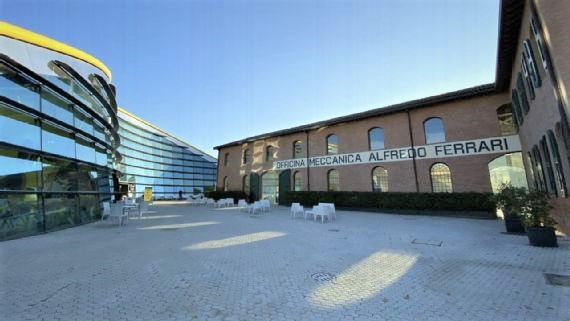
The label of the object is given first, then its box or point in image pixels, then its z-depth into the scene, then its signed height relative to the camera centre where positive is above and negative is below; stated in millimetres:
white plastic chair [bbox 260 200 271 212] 16922 -1319
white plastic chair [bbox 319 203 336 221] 12871 -1593
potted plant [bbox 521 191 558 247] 6336 -1604
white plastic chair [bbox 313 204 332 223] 11862 -1471
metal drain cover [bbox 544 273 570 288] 3982 -2016
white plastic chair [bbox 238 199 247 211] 18672 -1177
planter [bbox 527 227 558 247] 6293 -1965
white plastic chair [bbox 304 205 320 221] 12039 -1379
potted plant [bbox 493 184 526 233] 7246 -1271
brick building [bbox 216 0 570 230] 6547 +1992
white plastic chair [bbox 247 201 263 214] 15992 -1298
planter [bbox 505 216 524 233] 8195 -2057
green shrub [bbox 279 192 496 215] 12656 -1604
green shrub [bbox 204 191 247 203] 26316 -512
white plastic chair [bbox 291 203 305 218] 13595 -1396
